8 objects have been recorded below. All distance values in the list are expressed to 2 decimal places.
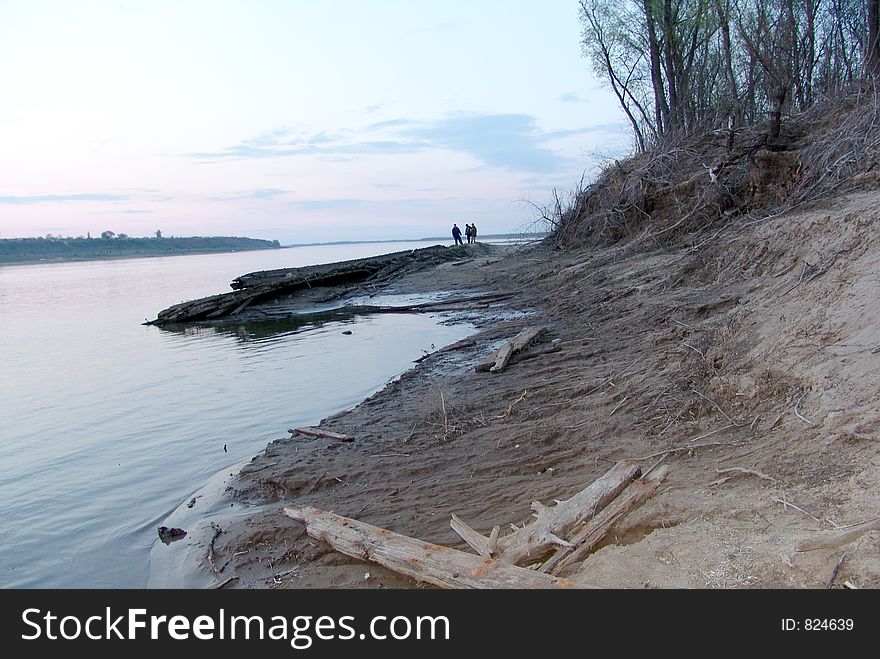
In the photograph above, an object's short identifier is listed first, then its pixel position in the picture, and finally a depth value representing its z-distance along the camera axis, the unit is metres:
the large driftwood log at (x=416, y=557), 3.56
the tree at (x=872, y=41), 12.98
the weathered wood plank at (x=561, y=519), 3.97
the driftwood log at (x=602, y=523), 3.78
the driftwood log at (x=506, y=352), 9.33
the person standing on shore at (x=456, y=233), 44.72
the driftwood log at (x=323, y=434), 7.45
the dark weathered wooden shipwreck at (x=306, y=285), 22.20
